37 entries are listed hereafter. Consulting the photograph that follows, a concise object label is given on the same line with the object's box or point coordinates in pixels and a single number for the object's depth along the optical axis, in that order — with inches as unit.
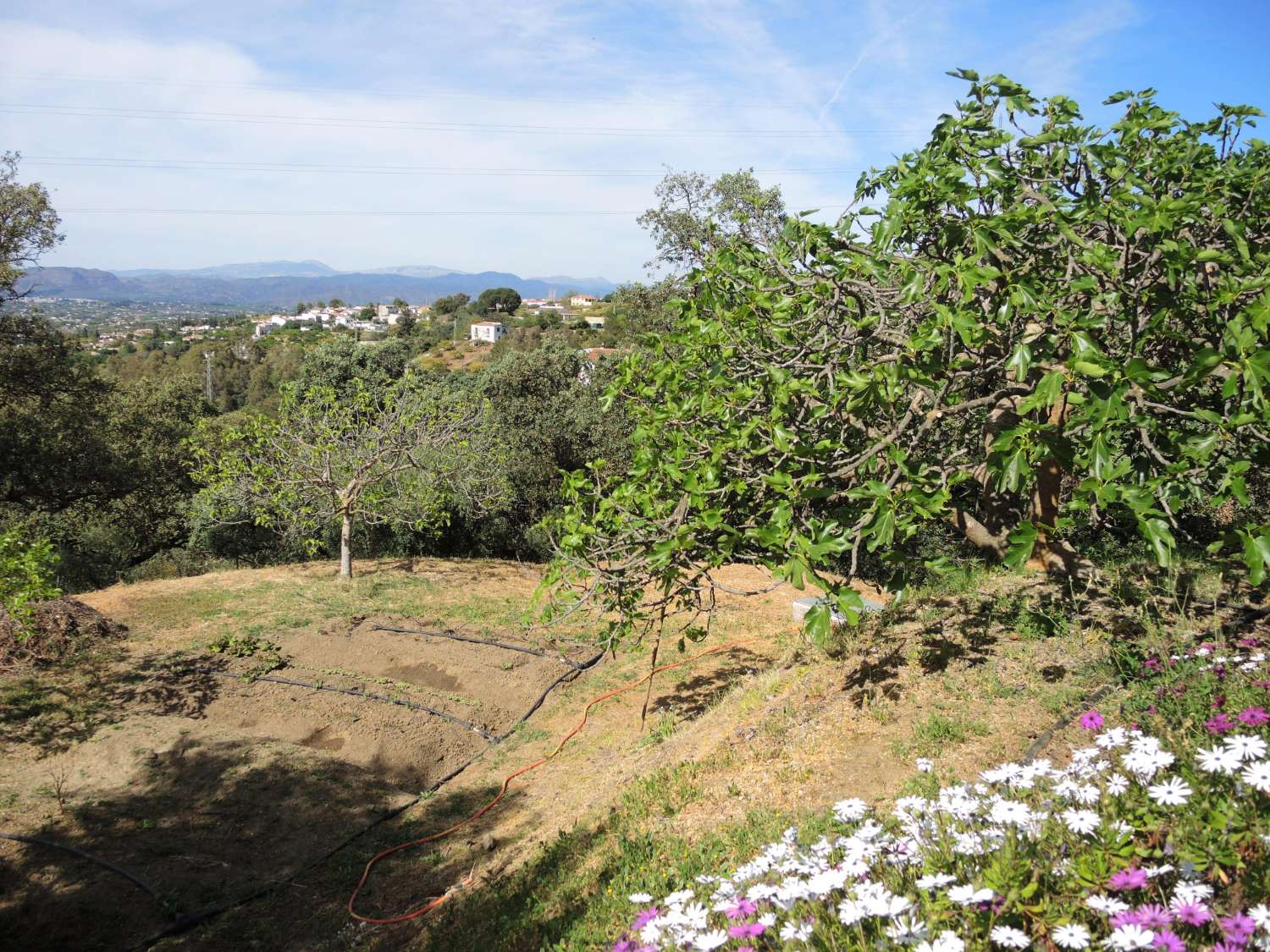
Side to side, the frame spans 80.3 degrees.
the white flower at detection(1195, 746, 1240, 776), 82.6
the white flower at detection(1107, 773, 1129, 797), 91.5
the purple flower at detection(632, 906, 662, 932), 97.8
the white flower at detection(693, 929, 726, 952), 82.7
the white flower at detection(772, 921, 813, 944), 85.0
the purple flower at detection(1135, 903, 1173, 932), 71.4
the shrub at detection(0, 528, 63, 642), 262.3
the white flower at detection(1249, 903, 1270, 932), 66.9
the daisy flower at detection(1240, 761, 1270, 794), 77.4
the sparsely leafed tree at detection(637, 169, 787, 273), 676.7
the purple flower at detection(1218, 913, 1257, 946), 66.9
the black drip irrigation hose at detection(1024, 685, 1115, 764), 149.1
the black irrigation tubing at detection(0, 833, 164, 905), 221.5
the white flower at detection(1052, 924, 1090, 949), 72.6
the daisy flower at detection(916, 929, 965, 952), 73.9
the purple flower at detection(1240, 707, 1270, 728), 97.6
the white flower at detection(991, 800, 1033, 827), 88.0
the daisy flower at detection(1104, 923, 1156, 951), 67.3
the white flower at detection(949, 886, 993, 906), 77.8
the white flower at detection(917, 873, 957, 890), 82.8
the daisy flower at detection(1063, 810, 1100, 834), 84.0
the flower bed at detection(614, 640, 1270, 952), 76.7
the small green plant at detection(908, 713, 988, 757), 166.6
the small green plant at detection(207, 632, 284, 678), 380.3
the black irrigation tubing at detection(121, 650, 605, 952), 204.2
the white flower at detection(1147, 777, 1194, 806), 81.1
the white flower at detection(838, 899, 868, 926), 81.5
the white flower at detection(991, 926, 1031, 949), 73.0
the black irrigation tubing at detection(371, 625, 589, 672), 390.3
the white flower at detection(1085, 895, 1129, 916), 74.1
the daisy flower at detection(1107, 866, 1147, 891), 75.3
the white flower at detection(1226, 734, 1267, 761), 83.2
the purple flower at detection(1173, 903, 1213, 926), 70.9
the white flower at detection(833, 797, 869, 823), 107.6
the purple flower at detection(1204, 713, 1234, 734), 100.1
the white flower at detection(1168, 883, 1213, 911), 73.2
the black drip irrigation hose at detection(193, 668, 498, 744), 329.4
